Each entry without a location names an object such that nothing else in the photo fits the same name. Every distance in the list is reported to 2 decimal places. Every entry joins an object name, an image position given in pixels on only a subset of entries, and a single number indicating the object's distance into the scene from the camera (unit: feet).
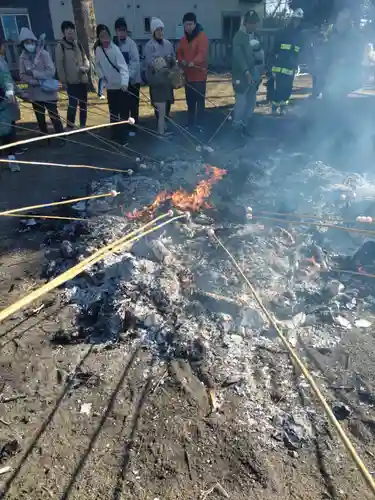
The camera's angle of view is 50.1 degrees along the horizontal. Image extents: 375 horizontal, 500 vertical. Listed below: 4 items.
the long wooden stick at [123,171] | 22.84
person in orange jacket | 27.50
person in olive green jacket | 27.50
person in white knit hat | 26.53
